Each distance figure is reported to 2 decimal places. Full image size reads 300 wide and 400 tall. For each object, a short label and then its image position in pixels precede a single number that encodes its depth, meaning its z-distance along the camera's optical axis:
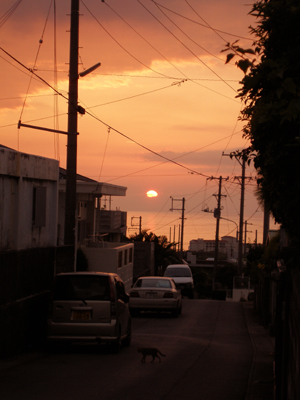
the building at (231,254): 159.30
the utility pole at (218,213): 57.66
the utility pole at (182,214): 80.09
